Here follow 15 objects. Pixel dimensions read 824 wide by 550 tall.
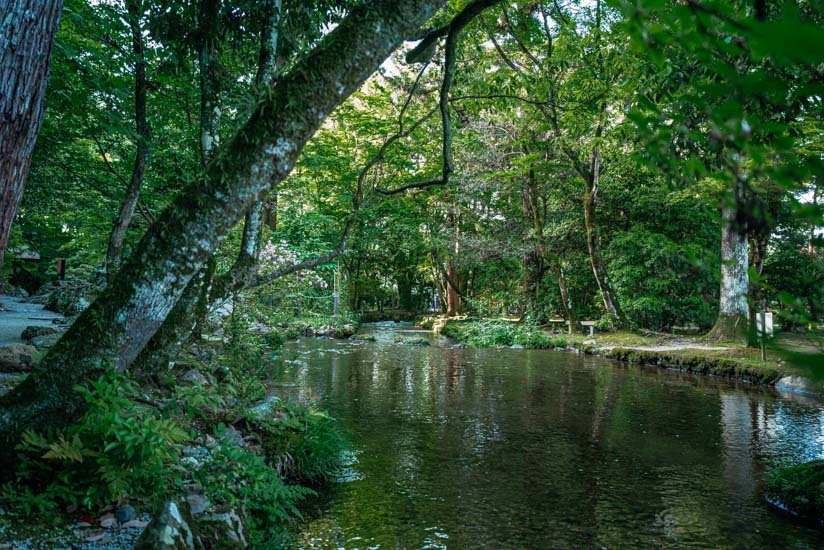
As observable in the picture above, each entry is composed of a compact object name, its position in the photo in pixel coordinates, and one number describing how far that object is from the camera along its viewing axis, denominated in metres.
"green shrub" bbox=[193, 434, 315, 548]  3.54
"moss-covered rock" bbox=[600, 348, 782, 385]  10.13
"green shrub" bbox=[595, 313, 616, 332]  16.39
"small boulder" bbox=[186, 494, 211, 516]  3.20
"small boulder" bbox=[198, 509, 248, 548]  3.08
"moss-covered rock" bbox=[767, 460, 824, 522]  4.41
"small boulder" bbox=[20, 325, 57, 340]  9.44
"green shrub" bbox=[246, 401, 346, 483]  5.01
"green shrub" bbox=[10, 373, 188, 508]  2.99
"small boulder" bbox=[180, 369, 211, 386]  5.75
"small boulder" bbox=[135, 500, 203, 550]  2.66
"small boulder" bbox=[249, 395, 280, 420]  5.36
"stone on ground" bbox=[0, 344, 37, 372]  6.16
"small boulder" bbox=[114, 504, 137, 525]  3.11
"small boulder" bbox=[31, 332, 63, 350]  7.83
